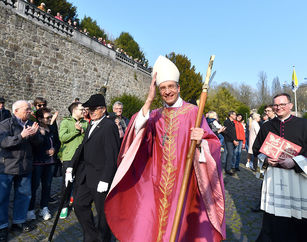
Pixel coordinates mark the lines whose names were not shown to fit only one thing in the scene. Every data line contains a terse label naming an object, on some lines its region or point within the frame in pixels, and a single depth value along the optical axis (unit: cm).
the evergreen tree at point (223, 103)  3634
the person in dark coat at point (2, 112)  747
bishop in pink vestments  222
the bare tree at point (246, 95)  5312
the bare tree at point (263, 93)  5631
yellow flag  2116
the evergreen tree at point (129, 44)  3978
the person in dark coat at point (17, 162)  345
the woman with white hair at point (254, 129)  780
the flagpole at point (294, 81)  2115
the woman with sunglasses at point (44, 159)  423
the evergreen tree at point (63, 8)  2316
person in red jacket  856
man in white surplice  287
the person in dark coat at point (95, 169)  297
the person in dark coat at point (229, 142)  797
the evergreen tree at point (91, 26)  3245
